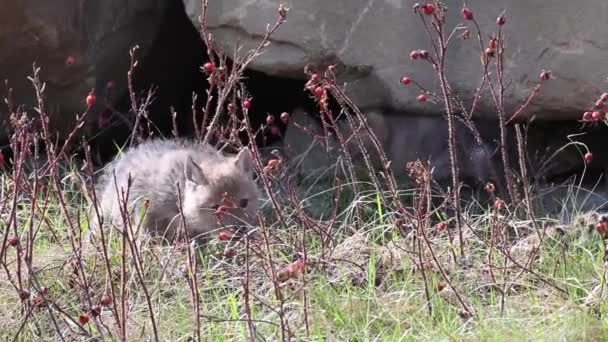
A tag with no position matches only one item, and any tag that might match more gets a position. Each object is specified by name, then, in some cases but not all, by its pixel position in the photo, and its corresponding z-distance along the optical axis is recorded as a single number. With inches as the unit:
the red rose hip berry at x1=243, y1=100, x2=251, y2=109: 338.7
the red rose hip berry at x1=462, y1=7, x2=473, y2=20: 303.1
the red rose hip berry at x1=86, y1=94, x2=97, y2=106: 304.1
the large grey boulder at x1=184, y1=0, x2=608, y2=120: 415.5
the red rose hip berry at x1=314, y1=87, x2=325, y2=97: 320.8
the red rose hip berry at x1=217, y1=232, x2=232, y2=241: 296.1
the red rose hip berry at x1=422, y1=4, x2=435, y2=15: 294.5
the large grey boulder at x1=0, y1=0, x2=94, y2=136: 465.7
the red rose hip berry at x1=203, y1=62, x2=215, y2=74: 337.8
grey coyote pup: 431.5
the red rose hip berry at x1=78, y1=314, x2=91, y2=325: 275.3
